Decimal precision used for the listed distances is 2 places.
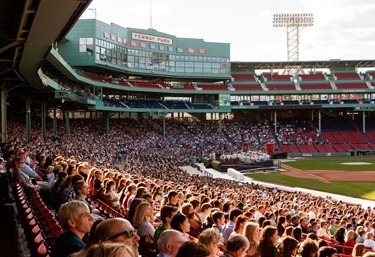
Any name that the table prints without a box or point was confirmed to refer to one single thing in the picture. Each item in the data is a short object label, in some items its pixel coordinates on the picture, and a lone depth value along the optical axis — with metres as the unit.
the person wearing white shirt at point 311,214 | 16.41
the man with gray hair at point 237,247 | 5.69
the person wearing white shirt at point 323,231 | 12.96
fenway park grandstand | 50.22
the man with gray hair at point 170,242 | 5.28
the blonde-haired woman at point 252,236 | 6.96
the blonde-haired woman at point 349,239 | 11.51
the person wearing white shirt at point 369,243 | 11.23
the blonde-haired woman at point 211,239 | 5.26
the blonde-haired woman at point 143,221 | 6.62
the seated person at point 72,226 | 4.80
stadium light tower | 91.69
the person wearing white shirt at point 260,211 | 12.22
